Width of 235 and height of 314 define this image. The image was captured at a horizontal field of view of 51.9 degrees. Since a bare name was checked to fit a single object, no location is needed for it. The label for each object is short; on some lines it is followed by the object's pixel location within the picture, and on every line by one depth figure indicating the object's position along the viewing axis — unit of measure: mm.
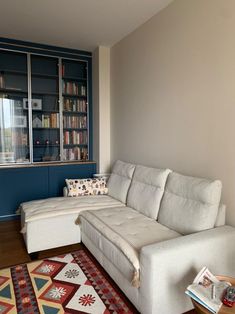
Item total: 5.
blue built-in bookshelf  3600
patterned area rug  1753
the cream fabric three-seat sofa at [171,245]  1536
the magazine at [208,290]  1285
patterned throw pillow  3188
